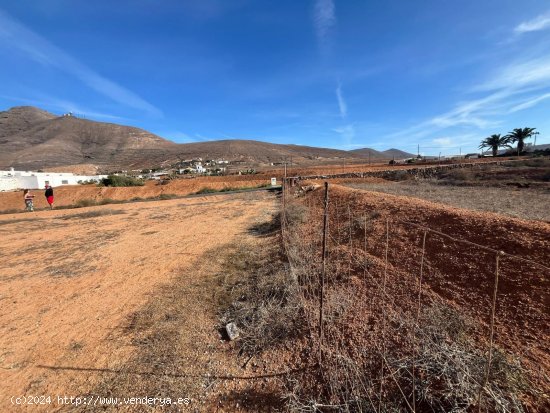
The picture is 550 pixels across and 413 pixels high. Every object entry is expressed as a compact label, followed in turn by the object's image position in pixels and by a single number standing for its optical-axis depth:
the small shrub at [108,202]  24.50
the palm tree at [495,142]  49.06
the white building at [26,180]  36.88
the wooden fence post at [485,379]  1.79
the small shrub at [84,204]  23.22
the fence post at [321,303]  3.25
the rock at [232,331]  4.12
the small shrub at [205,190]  30.74
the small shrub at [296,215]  10.06
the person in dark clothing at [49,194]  20.94
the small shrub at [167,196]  26.87
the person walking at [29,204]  21.11
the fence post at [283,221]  9.06
